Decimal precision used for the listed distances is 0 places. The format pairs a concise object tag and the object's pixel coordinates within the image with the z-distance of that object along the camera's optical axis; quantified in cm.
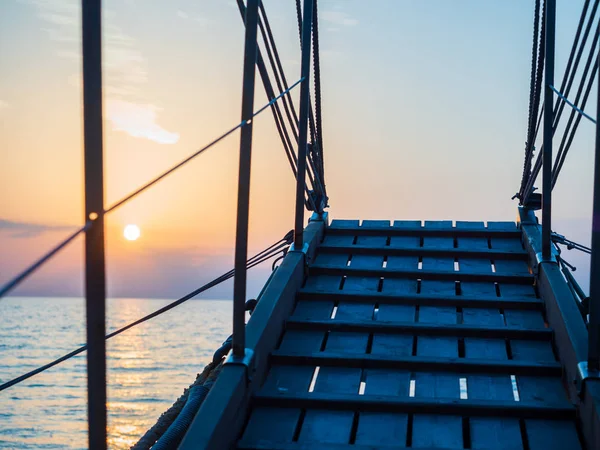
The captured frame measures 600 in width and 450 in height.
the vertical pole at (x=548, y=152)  448
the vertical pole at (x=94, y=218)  190
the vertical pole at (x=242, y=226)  352
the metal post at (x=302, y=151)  485
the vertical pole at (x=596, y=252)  320
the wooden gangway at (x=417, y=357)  335
